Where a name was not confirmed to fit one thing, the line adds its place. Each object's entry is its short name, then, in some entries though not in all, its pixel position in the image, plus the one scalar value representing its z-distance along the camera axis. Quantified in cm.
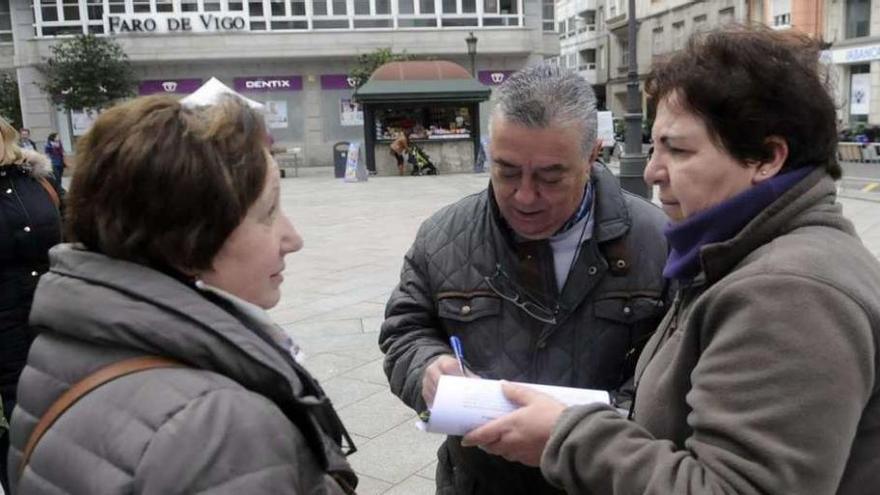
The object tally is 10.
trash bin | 2236
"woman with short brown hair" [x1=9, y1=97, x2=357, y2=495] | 105
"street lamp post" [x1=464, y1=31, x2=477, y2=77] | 2266
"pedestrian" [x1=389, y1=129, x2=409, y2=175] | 2152
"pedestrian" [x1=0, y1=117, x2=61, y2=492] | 317
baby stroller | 2167
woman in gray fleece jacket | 114
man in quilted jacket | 194
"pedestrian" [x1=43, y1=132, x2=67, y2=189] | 2085
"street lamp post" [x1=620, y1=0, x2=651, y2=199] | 1265
